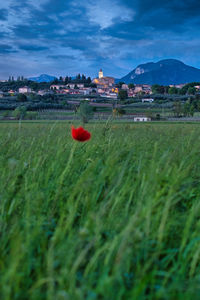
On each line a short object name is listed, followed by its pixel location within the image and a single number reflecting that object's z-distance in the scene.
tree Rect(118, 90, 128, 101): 132.75
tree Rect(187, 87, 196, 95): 141.00
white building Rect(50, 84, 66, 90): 171.77
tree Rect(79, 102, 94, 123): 52.92
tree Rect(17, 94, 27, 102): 89.69
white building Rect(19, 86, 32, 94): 142.21
